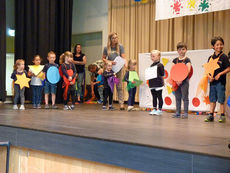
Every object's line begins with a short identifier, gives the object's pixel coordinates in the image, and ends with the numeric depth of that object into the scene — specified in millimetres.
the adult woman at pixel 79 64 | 7637
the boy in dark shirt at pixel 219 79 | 3885
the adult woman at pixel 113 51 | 5625
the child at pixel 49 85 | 5823
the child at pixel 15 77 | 5523
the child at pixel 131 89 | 5695
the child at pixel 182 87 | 4379
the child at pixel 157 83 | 4801
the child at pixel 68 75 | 5688
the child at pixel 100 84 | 7983
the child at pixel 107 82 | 5604
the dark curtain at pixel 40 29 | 7711
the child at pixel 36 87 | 5777
